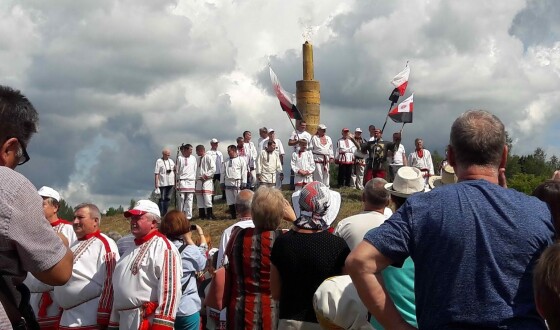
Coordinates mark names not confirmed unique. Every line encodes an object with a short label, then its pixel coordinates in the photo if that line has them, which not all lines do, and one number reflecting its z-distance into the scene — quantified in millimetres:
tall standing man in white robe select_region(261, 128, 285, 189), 22359
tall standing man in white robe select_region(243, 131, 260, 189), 21953
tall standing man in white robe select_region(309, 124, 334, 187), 22344
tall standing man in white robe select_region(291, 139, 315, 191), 21141
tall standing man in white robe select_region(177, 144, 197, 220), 20312
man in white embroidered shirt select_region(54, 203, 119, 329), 5680
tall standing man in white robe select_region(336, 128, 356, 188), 23734
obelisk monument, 28969
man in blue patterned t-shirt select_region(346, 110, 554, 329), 2885
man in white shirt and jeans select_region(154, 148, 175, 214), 20641
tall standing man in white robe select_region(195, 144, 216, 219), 20625
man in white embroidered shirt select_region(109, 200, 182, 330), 5184
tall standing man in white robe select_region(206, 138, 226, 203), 22547
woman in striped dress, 5285
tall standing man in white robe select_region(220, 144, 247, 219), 20469
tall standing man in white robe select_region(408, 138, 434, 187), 22656
